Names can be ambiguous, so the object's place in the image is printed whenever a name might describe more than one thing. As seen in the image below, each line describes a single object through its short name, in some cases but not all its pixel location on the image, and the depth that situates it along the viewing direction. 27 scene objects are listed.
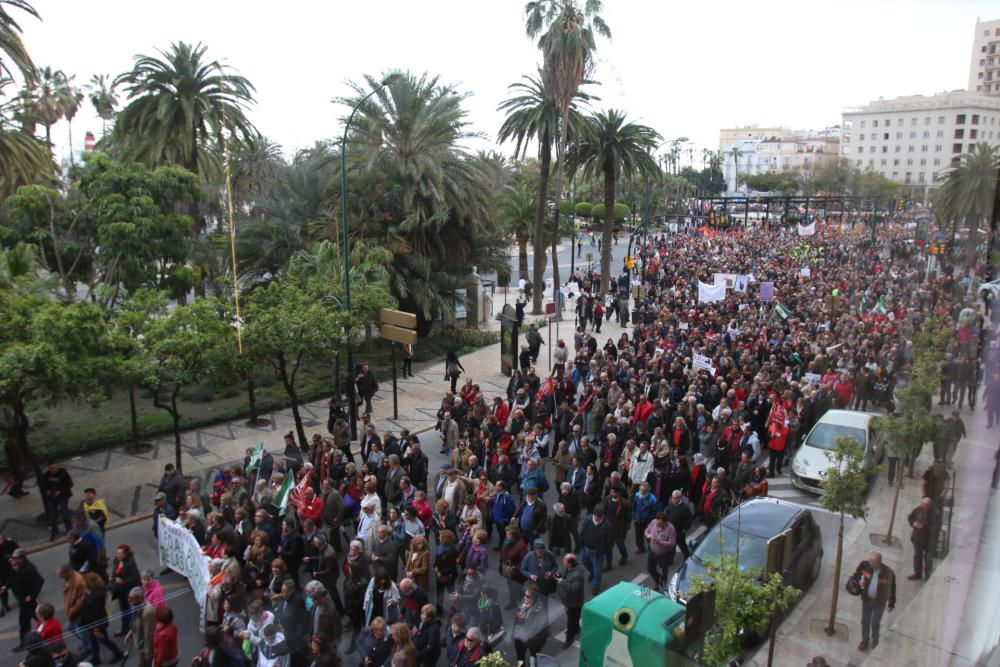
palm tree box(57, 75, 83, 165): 60.44
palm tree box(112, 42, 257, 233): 25.83
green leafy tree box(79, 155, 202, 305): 17.48
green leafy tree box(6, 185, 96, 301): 17.61
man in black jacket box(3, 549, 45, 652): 9.09
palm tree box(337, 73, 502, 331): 26.83
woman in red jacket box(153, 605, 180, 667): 7.67
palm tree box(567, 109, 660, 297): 36.56
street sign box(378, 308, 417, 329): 18.00
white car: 13.06
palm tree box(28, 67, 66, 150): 55.72
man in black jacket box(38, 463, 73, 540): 12.15
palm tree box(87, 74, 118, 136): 66.62
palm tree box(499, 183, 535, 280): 43.94
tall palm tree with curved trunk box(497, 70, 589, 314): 33.62
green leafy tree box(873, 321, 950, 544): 6.49
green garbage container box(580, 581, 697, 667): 7.52
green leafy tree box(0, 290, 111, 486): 11.89
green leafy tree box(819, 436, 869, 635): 8.85
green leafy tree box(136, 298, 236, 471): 13.84
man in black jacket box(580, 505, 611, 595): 9.66
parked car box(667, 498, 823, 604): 8.91
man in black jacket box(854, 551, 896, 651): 7.44
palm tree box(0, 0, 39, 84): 18.02
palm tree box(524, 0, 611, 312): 32.72
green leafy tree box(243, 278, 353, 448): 15.55
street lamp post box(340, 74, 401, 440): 17.31
